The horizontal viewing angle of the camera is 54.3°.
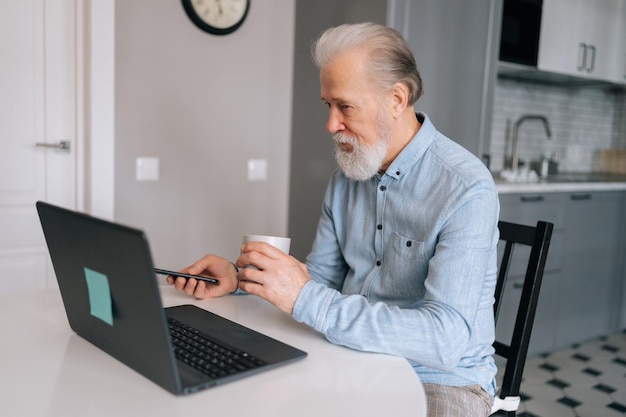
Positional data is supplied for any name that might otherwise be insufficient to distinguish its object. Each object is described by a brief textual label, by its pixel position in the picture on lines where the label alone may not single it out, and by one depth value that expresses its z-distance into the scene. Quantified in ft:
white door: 8.29
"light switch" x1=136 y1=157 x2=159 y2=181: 8.89
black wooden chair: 4.46
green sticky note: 2.97
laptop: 2.64
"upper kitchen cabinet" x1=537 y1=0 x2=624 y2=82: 11.48
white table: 2.71
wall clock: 9.13
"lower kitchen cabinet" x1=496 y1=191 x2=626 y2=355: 10.30
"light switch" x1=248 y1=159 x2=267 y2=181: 10.17
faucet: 12.29
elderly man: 3.65
